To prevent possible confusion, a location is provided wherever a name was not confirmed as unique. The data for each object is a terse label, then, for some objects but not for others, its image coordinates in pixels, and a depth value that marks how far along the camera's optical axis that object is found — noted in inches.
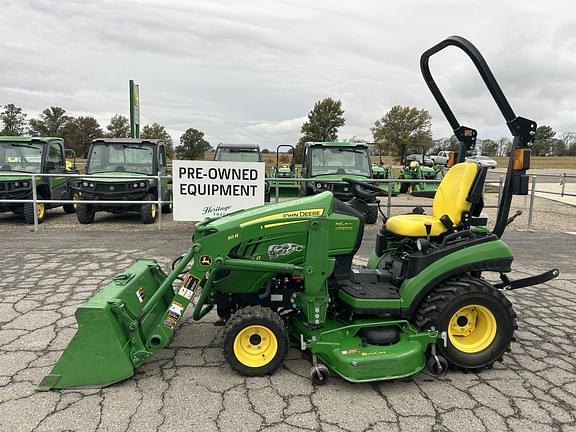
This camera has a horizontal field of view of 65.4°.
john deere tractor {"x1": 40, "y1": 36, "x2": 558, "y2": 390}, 117.3
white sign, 317.1
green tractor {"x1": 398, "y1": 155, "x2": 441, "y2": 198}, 630.5
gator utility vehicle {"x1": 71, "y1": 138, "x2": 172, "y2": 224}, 369.1
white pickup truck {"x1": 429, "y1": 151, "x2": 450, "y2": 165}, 1185.3
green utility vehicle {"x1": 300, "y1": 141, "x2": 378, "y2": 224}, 426.6
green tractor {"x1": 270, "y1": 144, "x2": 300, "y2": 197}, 560.5
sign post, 622.5
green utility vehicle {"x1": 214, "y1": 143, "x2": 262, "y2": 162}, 529.7
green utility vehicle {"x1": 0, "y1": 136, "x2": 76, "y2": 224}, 367.9
